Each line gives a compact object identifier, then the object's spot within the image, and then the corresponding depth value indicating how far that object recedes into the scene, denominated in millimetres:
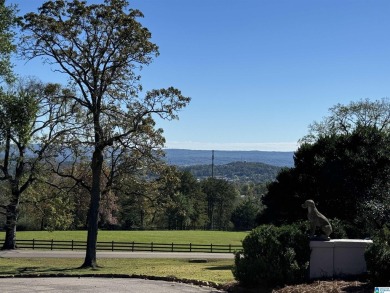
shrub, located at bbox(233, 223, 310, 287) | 13891
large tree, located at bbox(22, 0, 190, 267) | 26422
